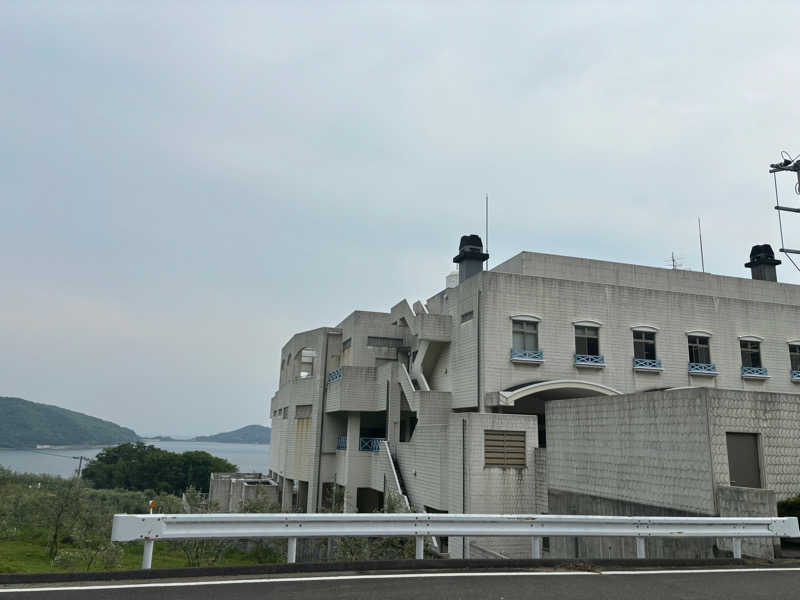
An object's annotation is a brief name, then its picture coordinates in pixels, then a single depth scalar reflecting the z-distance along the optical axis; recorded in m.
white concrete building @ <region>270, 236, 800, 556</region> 23.81
